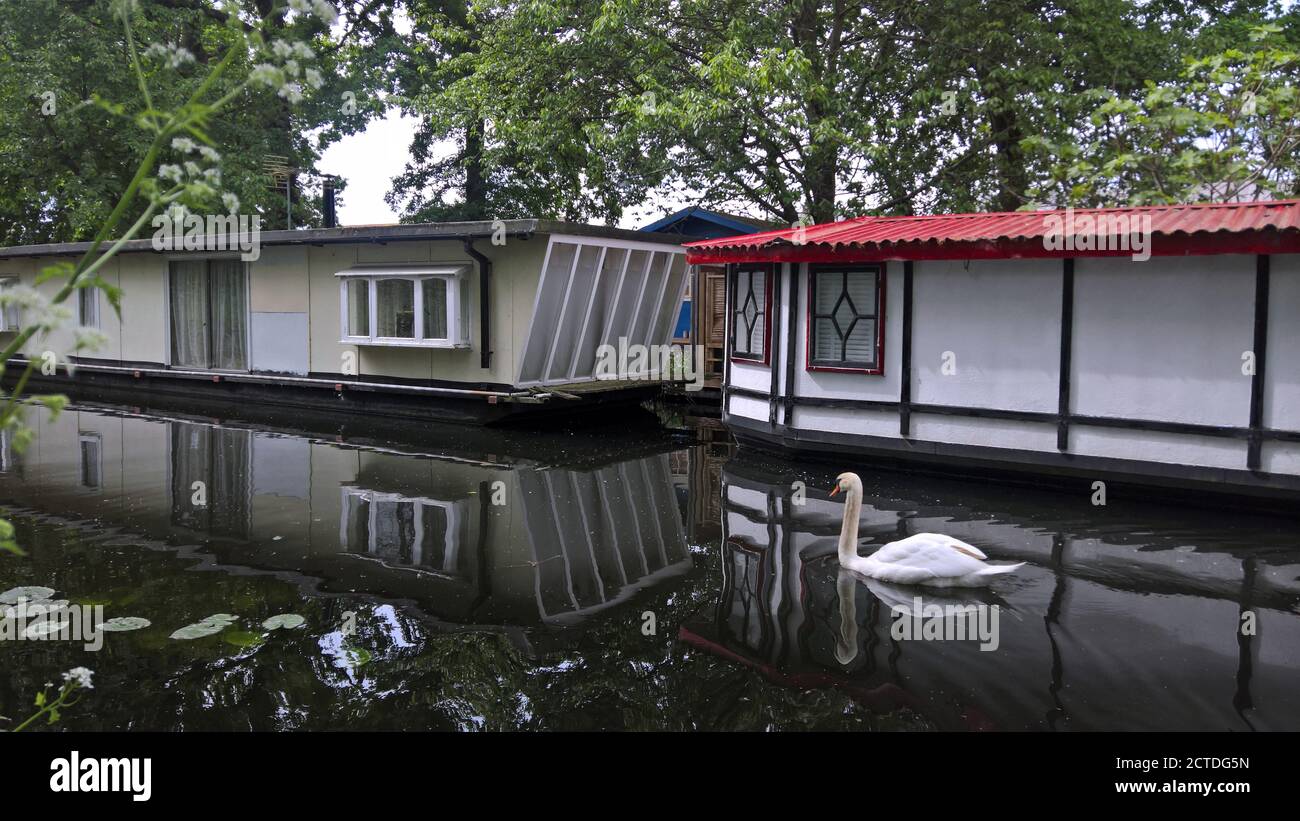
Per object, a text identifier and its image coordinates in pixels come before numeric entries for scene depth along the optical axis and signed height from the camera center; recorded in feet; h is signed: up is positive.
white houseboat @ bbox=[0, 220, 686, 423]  47.65 +1.86
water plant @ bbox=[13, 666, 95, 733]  15.35 -5.58
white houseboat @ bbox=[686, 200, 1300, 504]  29.63 +0.38
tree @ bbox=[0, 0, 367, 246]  71.05 +18.35
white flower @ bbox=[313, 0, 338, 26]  8.78 +3.03
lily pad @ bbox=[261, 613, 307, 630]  19.51 -5.41
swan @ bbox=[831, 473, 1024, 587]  22.12 -4.72
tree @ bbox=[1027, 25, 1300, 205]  42.88 +10.18
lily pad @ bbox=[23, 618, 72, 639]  18.80 -5.39
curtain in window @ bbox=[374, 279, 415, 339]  50.47 +2.22
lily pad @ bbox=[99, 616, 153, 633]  19.16 -5.38
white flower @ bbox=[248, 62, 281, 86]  8.18 +2.28
